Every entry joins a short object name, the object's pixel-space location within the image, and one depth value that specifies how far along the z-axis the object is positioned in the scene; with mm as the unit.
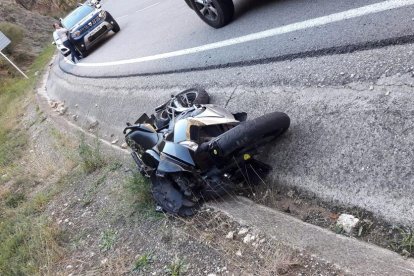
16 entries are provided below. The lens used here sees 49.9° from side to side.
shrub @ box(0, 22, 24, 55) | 24438
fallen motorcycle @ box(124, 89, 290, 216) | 3967
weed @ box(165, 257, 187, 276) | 3574
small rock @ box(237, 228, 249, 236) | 3600
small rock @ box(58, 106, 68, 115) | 11242
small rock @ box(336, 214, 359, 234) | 3232
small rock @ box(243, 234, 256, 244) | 3479
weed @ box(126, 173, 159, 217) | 4676
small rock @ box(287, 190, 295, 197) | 3917
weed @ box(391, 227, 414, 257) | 2884
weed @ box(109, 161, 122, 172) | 6053
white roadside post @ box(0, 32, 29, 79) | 20461
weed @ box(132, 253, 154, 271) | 3880
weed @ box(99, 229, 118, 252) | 4473
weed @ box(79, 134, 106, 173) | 6492
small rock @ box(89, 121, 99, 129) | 8703
